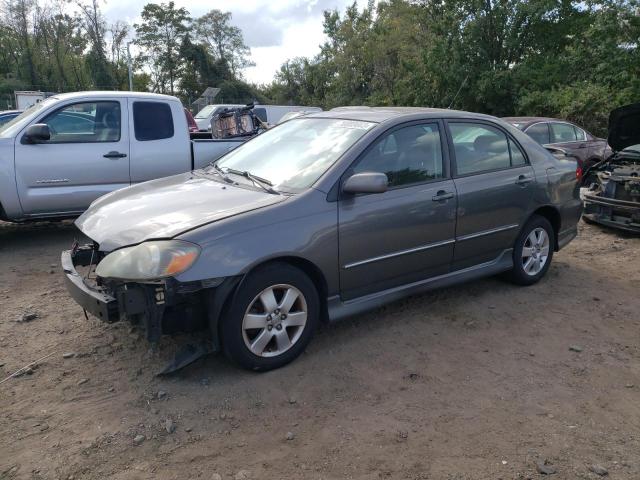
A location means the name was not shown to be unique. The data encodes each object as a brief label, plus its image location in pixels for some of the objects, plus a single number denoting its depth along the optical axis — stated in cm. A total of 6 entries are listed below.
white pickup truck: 608
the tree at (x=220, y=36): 5394
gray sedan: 322
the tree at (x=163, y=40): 4951
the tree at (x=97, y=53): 4284
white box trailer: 2102
